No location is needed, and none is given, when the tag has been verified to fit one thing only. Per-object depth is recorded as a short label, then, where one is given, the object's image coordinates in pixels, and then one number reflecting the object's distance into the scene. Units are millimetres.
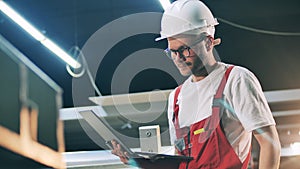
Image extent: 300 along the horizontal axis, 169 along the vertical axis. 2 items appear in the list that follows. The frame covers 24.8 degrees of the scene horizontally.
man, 2580
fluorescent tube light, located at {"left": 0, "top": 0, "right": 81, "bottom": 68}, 3943
